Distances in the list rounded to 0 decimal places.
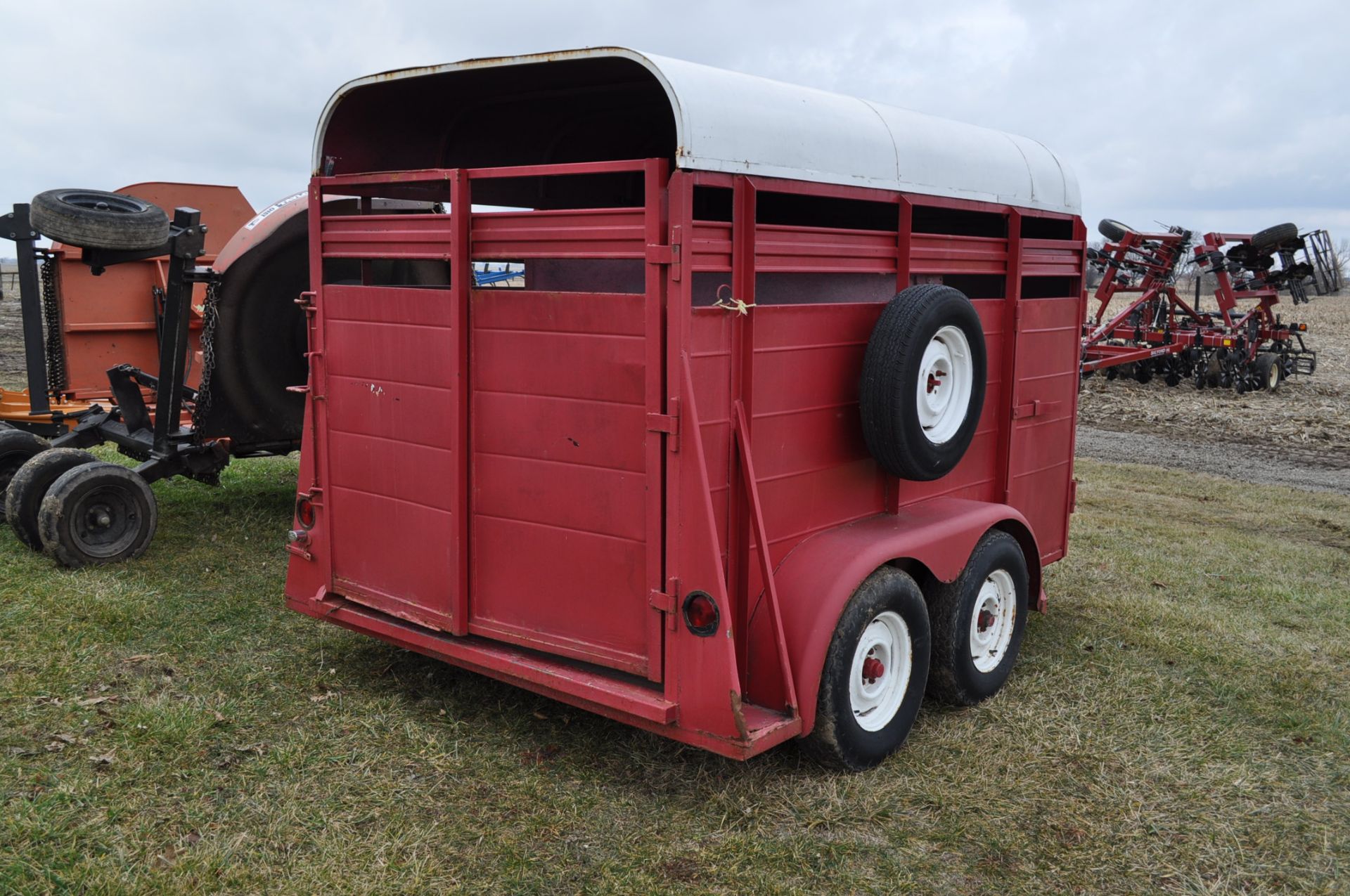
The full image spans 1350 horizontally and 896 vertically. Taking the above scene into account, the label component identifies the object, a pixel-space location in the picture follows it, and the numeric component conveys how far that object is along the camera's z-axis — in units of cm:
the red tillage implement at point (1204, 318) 1934
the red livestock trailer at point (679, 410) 395
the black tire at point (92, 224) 696
